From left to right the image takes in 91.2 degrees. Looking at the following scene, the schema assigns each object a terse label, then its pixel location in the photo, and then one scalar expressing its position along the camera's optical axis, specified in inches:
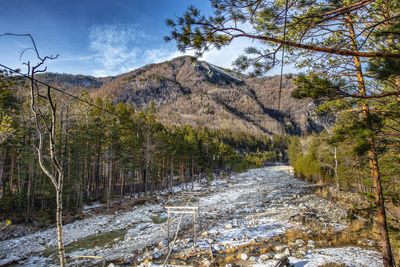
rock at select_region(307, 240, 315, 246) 367.0
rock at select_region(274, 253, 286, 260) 312.4
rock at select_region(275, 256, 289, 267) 265.4
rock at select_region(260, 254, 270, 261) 308.7
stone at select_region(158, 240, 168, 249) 391.5
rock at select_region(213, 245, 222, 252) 357.1
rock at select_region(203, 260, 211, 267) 301.5
